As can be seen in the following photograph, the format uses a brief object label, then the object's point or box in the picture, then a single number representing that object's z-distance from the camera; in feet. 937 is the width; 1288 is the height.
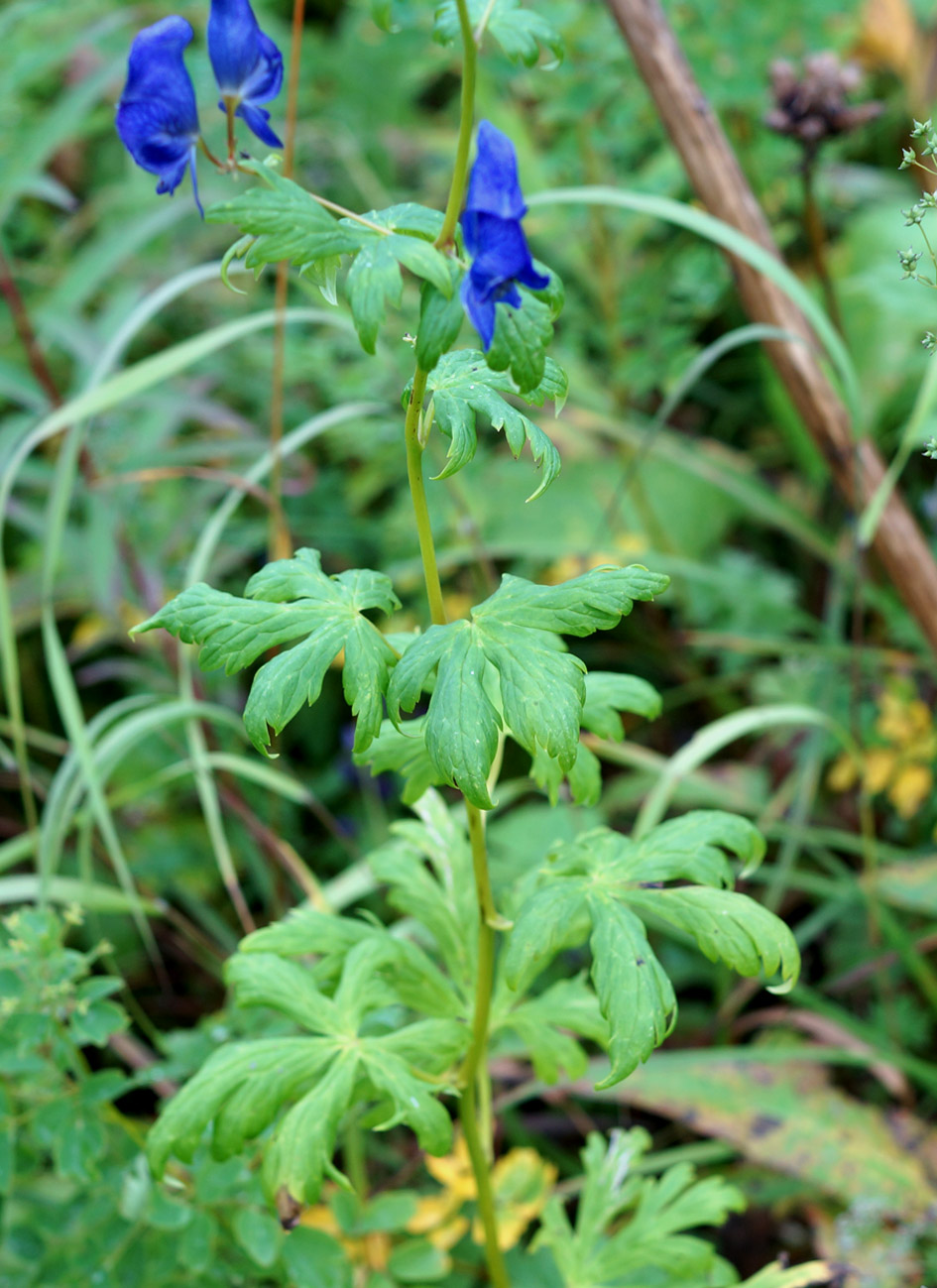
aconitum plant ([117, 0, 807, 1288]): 1.74
